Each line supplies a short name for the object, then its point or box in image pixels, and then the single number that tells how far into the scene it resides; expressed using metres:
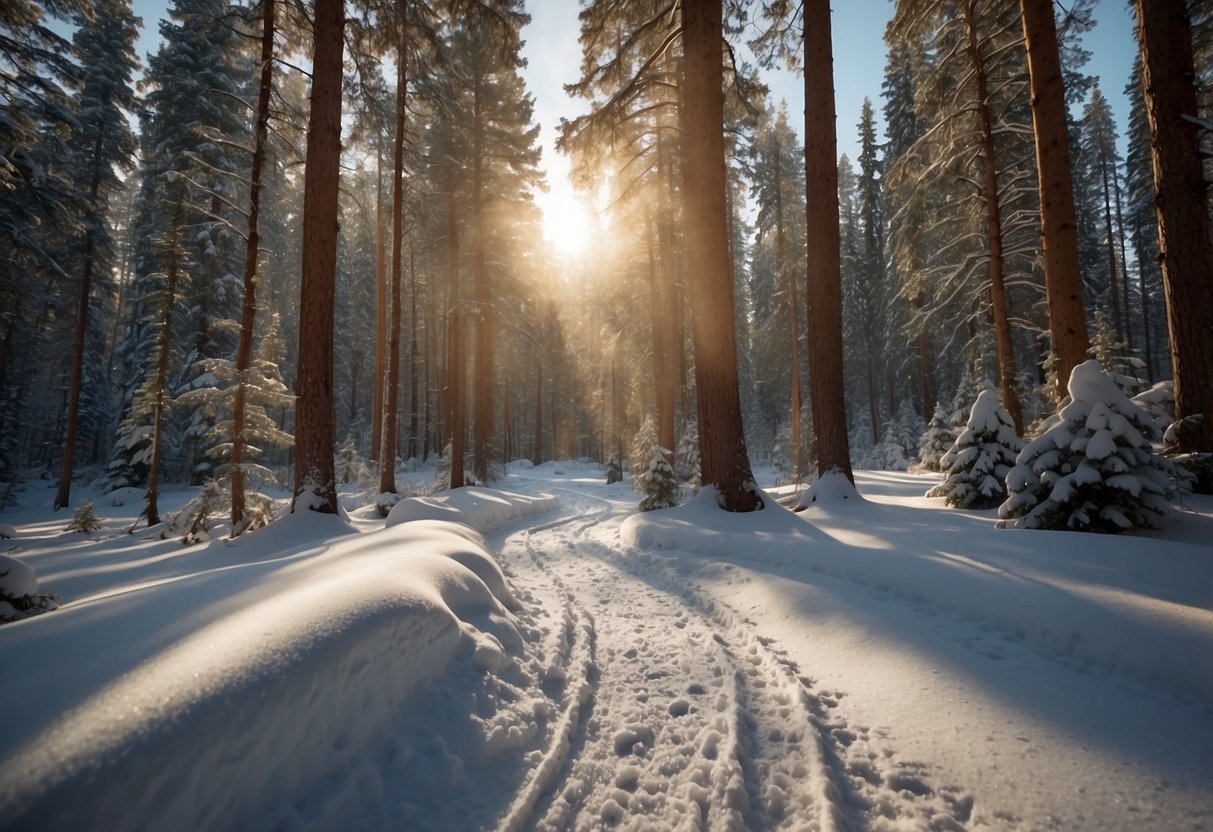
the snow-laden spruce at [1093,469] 4.46
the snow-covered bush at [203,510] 7.58
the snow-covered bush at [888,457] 22.48
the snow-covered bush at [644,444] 16.38
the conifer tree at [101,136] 16.66
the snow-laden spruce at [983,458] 6.86
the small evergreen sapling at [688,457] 16.54
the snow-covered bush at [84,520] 10.79
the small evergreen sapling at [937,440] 16.55
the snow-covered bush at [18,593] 2.71
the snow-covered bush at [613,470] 22.41
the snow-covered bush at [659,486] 11.03
